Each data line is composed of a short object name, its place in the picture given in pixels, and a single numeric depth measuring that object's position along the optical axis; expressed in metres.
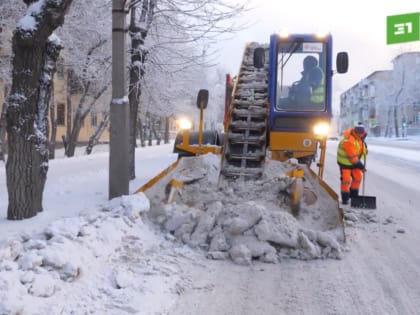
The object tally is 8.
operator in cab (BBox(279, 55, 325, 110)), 8.29
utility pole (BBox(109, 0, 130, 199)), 7.45
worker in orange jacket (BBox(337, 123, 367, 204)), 8.71
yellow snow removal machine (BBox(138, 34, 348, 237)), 7.82
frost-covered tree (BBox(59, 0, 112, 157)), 13.03
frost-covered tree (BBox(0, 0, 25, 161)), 12.18
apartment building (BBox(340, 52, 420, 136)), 60.47
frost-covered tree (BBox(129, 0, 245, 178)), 9.88
